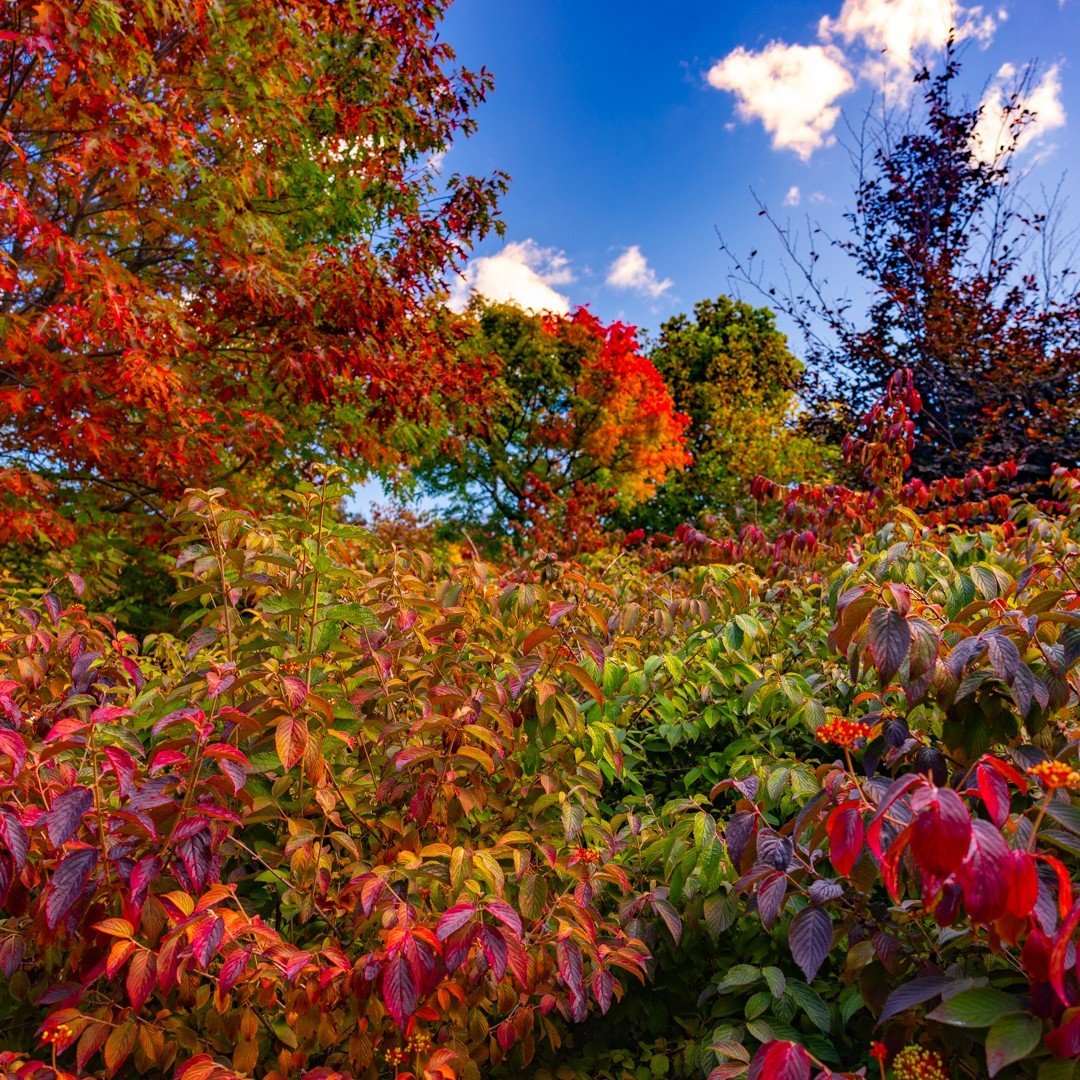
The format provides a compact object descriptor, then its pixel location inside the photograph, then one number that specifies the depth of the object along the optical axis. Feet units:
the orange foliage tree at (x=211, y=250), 15.33
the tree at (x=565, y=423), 52.65
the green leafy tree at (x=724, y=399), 56.39
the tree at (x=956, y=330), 28.40
